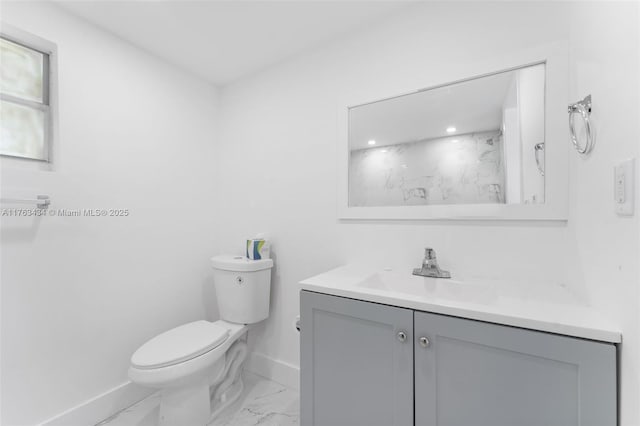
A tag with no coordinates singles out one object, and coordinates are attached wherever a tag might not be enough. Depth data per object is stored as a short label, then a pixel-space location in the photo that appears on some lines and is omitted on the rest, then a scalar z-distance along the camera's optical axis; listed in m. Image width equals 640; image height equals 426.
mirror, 1.11
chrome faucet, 1.22
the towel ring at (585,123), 0.82
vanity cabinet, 0.68
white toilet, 1.27
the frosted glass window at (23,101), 1.29
